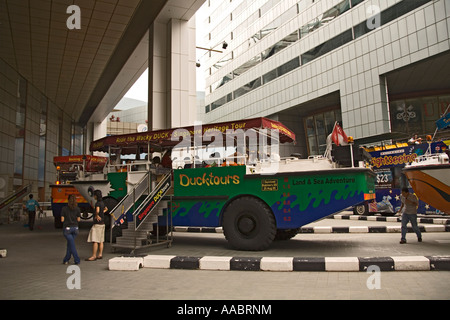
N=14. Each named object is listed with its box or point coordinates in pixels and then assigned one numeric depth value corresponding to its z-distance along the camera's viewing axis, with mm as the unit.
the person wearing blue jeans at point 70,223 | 6644
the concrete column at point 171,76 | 15070
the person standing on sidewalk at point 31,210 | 14317
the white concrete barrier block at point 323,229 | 10867
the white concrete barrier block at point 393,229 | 10094
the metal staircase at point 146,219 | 7740
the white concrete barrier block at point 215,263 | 5938
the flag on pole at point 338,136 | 7285
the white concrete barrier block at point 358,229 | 10422
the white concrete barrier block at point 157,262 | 6191
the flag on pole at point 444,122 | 8956
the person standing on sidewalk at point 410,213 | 7902
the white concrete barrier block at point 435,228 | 9797
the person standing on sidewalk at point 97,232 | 7133
